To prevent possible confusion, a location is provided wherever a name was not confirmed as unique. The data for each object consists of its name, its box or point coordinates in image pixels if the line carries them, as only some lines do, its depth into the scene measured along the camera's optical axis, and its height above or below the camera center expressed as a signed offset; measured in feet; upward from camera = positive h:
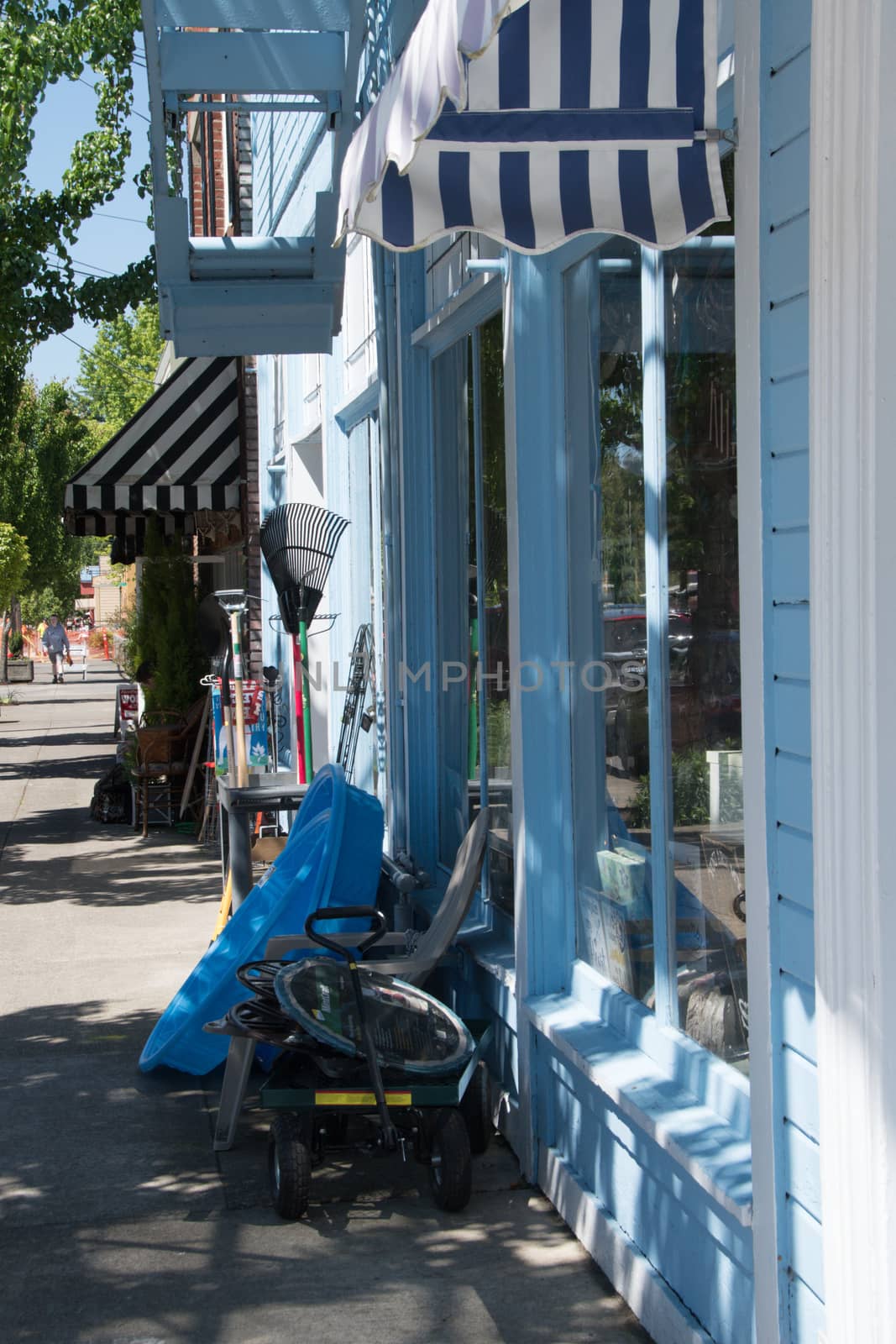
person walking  133.90 -0.65
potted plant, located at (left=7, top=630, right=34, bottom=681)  134.31 -2.87
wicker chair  40.09 -3.41
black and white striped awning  39.58 +4.71
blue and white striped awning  9.46 +3.29
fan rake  25.71 +1.30
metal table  23.18 -2.71
